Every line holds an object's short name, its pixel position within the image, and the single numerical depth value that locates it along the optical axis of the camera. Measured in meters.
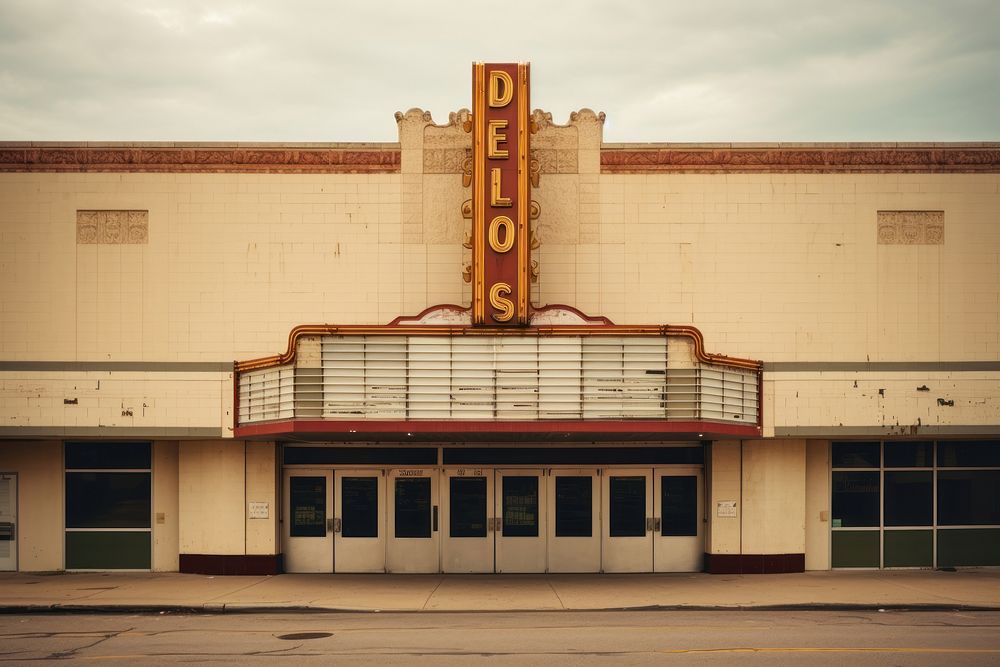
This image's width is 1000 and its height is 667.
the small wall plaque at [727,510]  21.89
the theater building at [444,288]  21.42
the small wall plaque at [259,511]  21.70
